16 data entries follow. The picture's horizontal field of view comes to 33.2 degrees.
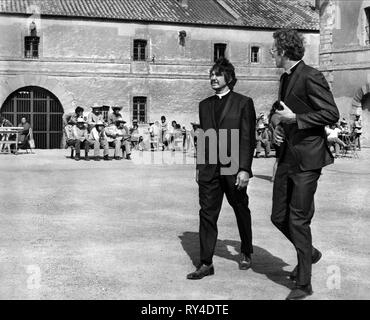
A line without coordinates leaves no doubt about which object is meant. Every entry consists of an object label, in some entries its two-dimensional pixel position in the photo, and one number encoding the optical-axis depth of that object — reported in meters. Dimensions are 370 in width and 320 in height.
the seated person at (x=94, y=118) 19.16
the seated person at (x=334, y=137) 18.84
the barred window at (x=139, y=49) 30.97
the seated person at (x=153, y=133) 23.96
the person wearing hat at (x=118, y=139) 18.91
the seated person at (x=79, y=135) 18.45
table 20.48
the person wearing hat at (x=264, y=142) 20.25
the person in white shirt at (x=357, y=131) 22.94
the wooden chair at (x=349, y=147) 21.41
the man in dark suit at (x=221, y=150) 5.39
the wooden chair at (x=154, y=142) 23.86
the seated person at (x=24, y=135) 21.66
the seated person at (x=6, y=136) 22.19
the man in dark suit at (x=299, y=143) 4.71
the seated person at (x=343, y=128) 21.77
